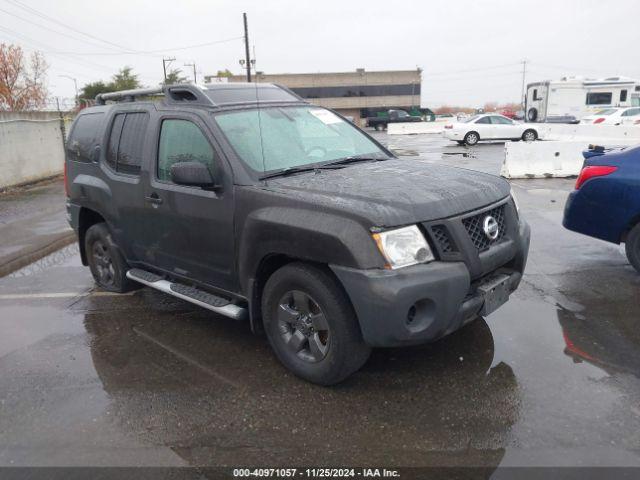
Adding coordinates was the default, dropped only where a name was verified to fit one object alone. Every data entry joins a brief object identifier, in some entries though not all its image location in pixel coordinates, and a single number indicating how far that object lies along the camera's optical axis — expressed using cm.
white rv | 3347
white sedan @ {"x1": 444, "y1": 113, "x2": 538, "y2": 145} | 2391
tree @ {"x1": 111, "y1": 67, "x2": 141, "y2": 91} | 6159
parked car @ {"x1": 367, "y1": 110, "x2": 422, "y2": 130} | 4706
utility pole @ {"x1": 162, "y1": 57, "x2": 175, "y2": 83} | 7184
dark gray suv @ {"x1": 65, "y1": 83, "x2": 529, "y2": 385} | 310
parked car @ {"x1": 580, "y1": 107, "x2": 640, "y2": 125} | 2430
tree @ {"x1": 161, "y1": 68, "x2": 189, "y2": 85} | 7079
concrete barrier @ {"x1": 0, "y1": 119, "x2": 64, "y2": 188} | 1396
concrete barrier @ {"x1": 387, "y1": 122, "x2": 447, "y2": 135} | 3784
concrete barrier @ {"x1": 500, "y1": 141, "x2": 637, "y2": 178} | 1273
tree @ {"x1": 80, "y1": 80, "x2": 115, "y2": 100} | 5828
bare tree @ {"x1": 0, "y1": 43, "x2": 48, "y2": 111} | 4431
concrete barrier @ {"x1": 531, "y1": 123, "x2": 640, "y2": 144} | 1705
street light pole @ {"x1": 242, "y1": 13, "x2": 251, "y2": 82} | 4215
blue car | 535
